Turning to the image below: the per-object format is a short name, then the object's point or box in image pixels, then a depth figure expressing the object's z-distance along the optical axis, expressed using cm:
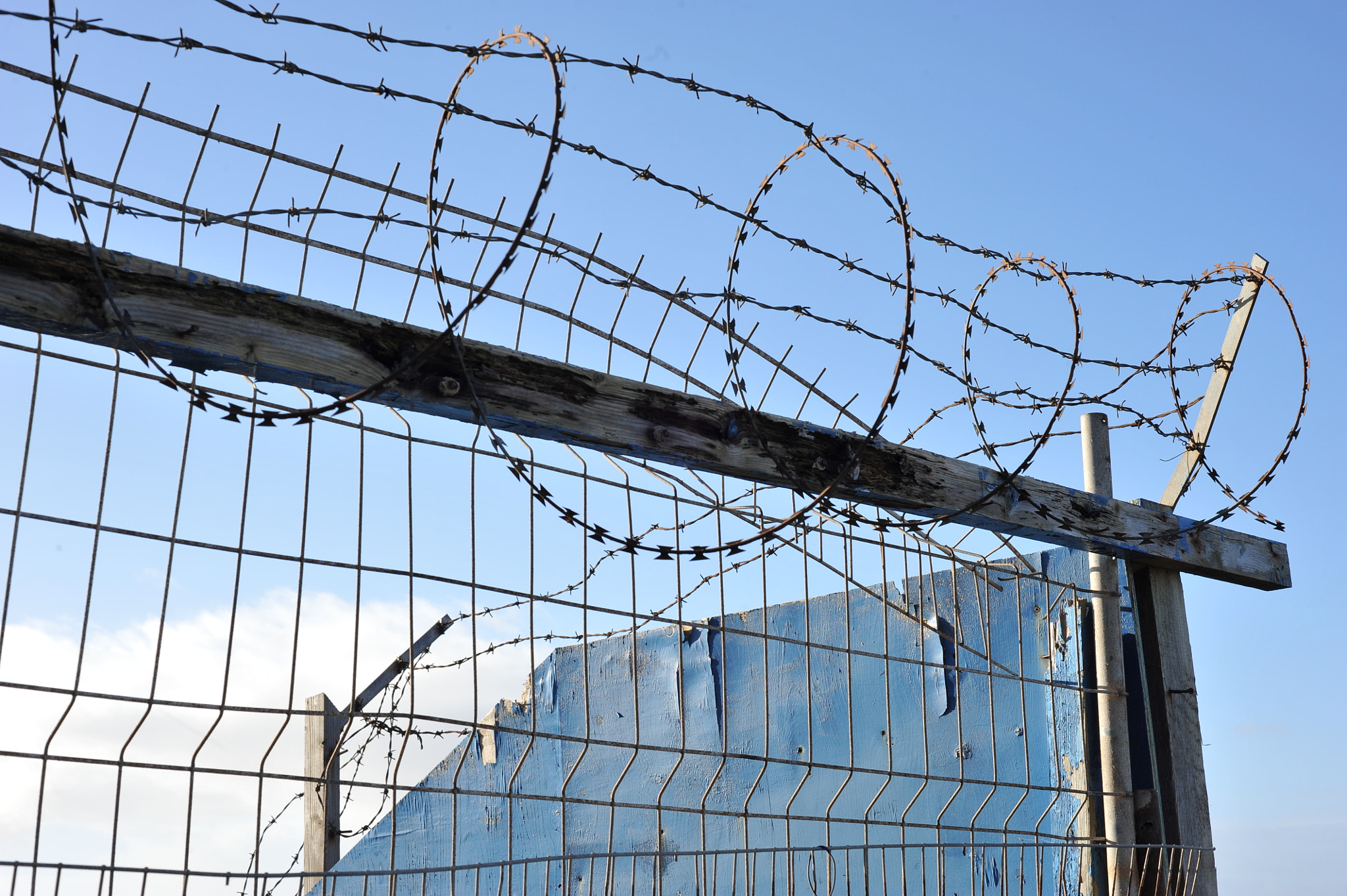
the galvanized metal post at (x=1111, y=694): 392
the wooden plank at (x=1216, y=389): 421
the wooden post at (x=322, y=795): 383
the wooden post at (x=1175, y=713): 398
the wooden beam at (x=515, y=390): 231
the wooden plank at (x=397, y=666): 419
